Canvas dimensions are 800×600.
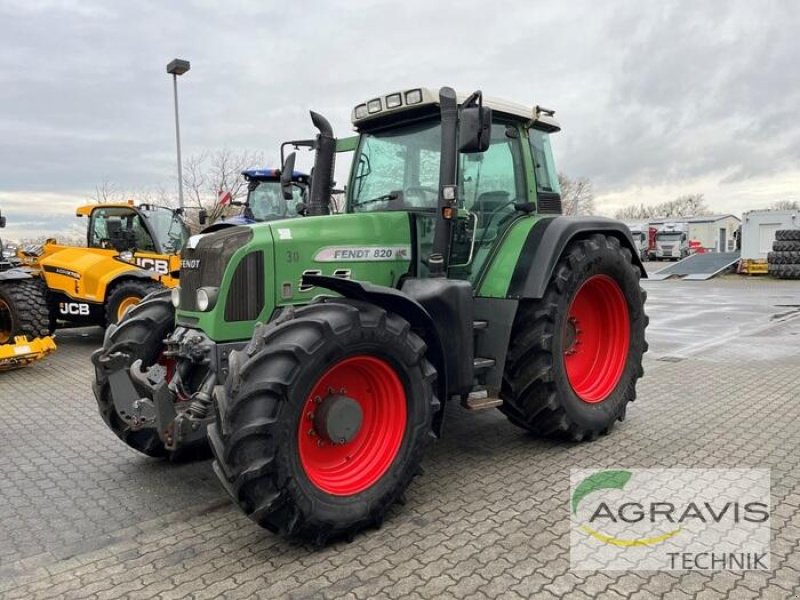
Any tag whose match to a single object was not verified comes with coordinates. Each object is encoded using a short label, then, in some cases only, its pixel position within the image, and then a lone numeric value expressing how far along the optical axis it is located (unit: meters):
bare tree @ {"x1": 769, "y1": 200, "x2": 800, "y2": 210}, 64.99
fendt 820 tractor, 3.09
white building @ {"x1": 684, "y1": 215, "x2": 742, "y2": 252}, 49.59
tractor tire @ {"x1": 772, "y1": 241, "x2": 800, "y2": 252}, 23.09
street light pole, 14.00
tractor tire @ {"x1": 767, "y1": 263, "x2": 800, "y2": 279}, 22.98
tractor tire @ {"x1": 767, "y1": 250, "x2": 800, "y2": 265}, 23.06
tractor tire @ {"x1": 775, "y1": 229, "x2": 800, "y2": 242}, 23.20
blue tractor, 10.88
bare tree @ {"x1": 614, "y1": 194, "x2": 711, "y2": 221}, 79.62
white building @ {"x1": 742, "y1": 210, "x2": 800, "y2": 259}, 25.69
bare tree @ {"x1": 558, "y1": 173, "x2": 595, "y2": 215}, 52.12
